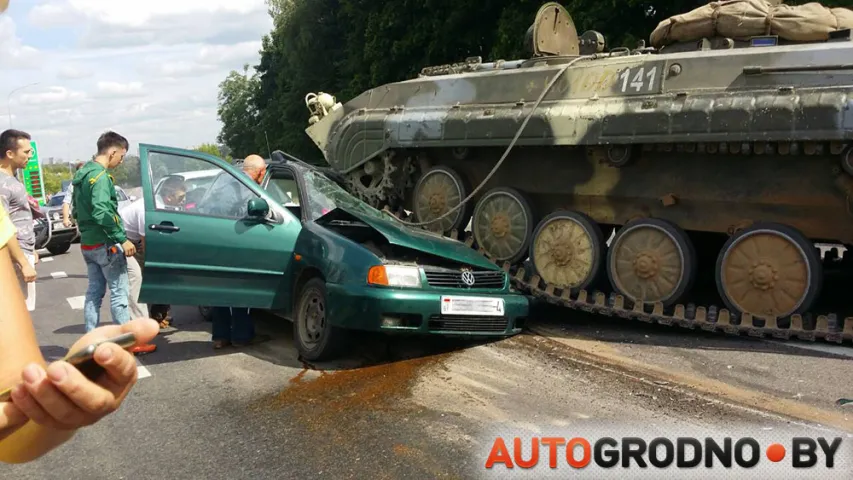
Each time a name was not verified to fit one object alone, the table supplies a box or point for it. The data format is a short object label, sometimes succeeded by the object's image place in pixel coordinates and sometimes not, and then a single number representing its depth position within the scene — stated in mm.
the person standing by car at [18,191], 6660
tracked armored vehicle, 6949
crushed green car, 6297
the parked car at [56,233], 16375
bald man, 6961
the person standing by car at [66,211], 10952
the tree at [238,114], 53906
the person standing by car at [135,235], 7324
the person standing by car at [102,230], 6457
